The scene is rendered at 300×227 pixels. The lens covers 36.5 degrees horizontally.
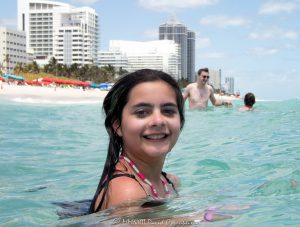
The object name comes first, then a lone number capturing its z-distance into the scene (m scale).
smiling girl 2.42
